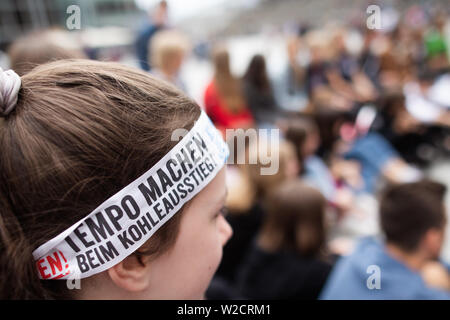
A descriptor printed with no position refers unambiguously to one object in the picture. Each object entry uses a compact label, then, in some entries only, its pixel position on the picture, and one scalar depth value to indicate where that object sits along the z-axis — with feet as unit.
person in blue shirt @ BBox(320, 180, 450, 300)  2.98
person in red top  6.79
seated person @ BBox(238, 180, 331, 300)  3.44
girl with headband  1.93
